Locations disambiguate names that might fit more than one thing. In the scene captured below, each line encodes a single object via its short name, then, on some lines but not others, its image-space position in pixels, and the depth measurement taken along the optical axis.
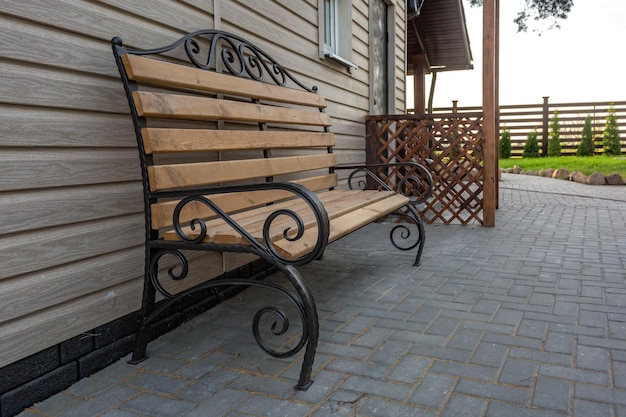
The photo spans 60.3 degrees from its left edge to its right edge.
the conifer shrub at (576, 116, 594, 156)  16.97
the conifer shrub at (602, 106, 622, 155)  16.75
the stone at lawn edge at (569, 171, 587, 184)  10.89
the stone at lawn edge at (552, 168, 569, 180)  12.02
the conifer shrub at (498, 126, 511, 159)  17.09
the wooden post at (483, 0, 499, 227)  5.36
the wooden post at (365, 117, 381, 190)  5.91
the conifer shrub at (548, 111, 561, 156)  17.28
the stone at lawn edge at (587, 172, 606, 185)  10.44
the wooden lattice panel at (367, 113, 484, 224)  5.53
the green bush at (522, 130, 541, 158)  17.41
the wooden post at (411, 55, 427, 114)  11.53
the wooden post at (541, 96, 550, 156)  17.62
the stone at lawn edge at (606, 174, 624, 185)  10.26
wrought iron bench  1.98
